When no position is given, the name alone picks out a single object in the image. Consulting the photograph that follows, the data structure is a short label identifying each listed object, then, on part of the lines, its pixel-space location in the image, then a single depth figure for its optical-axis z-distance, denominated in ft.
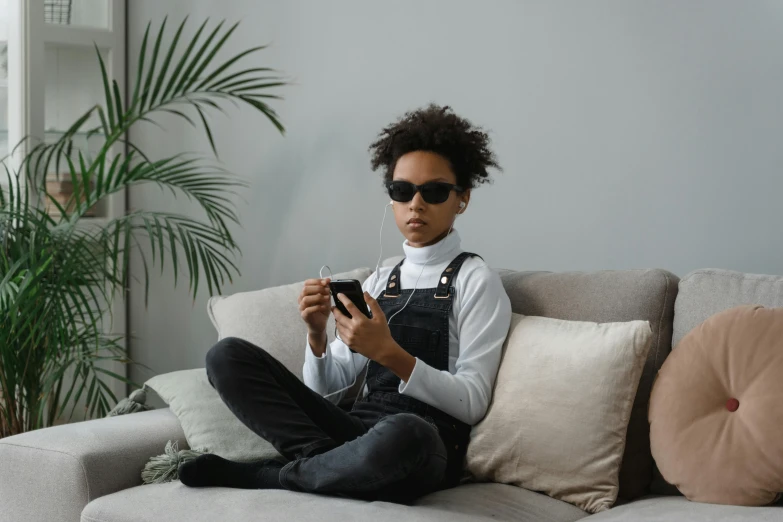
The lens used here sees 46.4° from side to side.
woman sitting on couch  5.99
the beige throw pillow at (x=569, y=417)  6.37
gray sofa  5.81
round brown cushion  5.77
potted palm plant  9.25
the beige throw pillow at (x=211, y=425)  7.26
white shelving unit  11.48
